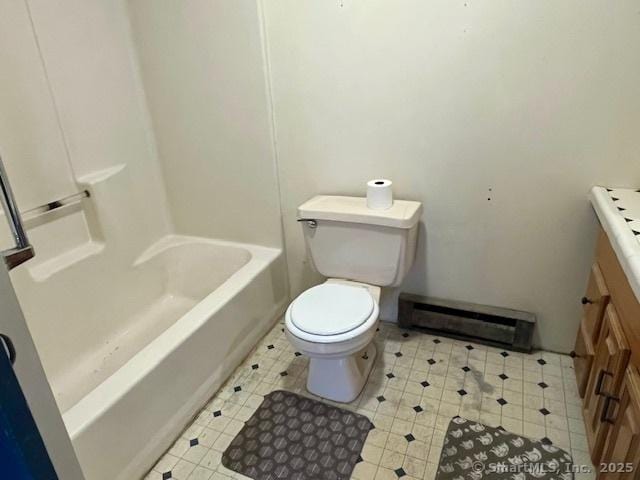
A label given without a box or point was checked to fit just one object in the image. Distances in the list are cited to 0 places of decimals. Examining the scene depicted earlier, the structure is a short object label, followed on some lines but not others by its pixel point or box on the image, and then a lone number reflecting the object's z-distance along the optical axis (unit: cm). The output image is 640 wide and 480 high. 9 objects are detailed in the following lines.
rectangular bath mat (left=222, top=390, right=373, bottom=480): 147
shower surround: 154
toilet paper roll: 176
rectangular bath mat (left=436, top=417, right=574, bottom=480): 141
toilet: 156
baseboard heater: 191
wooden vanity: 105
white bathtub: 133
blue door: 59
